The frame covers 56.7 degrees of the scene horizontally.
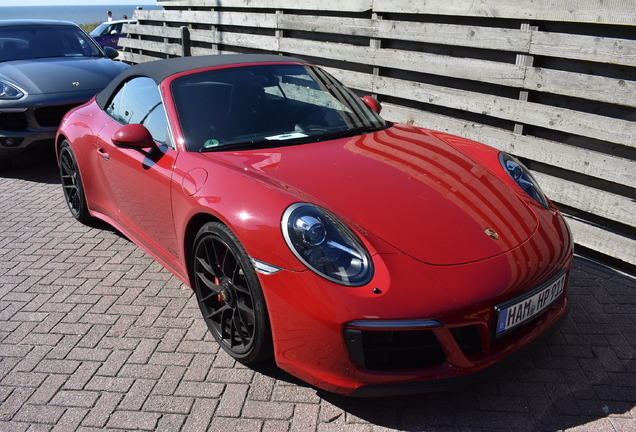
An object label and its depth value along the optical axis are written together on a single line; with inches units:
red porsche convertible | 98.7
